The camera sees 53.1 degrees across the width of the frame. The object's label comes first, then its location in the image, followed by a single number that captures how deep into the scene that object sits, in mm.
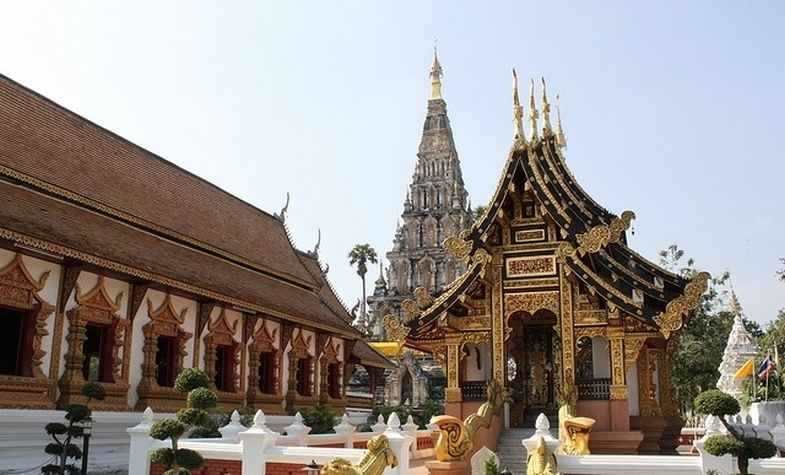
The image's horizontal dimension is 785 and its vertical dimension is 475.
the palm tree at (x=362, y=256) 73062
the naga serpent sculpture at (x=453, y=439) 10344
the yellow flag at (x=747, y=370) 19156
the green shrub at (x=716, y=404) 7633
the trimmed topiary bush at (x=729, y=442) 7539
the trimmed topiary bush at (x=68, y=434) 10469
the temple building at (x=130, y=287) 12883
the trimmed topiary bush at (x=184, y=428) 8695
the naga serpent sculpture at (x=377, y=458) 8711
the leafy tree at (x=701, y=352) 31906
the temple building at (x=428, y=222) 63406
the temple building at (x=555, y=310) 11922
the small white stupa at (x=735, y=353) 22188
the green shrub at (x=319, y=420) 17359
